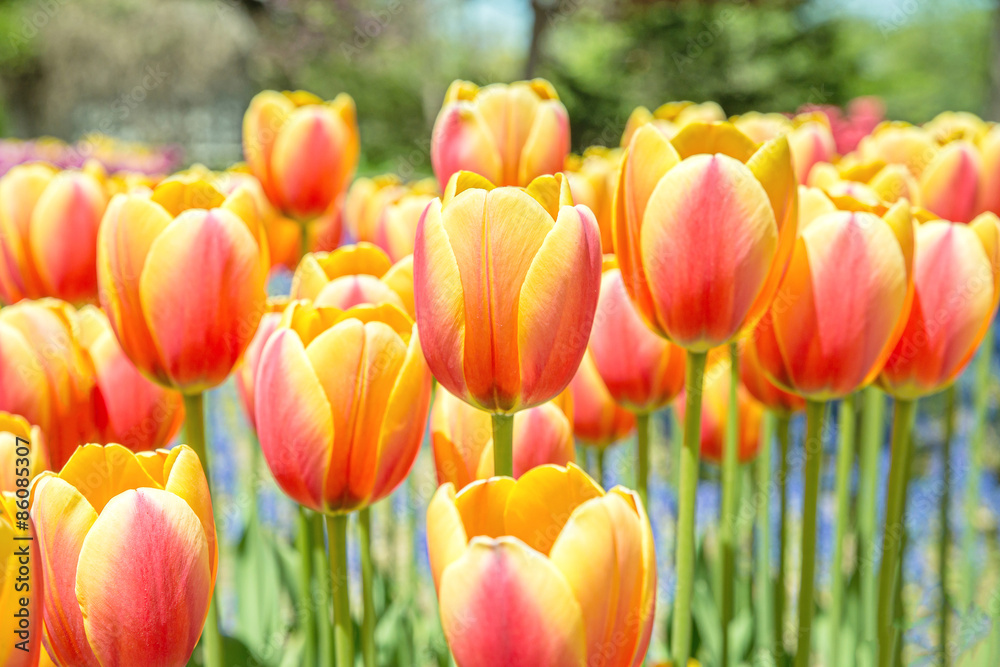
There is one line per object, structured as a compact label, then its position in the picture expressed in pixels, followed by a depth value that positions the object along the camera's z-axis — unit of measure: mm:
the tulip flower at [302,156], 978
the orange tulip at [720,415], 909
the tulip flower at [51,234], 901
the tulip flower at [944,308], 758
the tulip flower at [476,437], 735
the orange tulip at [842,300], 729
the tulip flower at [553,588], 636
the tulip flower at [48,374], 750
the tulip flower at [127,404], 781
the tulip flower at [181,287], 755
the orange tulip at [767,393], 861
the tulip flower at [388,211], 923
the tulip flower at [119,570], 662
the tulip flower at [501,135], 865
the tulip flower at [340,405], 714
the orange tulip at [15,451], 687
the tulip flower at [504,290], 682
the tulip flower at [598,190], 861
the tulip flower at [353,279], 756
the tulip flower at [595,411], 870
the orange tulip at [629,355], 817
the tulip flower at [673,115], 874
